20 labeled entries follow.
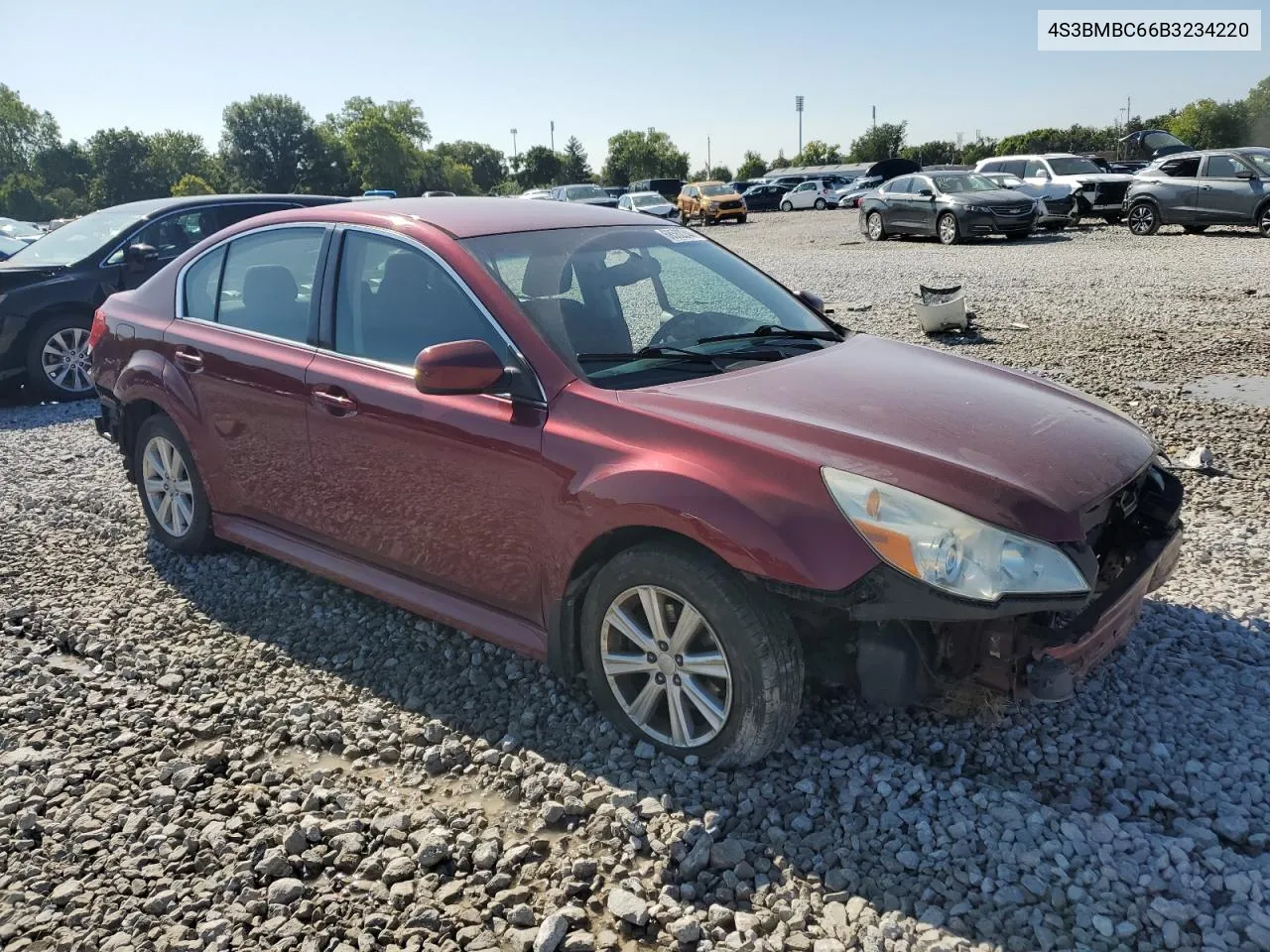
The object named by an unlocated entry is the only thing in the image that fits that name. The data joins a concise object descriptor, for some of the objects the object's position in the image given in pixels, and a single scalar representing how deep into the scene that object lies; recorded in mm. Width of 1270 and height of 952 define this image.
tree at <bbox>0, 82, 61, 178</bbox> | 112188
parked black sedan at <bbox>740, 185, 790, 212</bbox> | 50688
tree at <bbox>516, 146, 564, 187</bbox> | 106250
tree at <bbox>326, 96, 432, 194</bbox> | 106625
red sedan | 2879
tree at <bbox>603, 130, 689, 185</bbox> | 110875
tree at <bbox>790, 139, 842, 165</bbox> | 102125
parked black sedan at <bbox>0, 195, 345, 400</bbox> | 9070
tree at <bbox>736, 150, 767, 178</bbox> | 105438
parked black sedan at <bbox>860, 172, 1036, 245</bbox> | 21375
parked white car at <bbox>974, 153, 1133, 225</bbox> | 23844
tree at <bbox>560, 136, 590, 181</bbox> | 107250
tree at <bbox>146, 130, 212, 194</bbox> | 111000
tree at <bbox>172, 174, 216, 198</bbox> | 82844
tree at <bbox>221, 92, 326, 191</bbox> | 107500
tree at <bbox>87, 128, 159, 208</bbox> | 104681
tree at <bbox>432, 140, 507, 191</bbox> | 140500
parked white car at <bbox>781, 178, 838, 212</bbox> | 45875
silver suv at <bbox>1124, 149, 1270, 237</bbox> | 19062
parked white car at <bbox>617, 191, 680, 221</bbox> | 35625
